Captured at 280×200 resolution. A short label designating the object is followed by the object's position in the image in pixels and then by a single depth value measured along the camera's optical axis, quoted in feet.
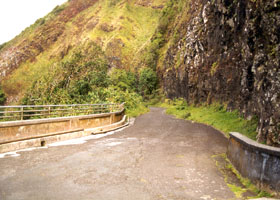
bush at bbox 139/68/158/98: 225.76
